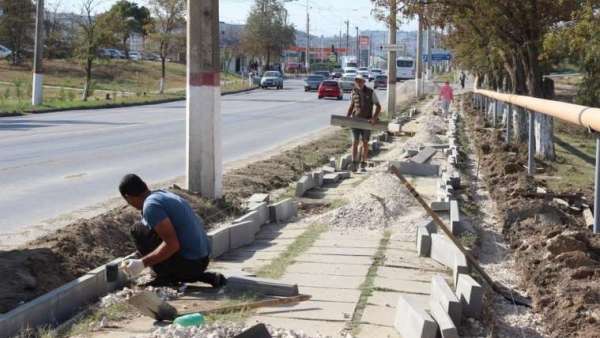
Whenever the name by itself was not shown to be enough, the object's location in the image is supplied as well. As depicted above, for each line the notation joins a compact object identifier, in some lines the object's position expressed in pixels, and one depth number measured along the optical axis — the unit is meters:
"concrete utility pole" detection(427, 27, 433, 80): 62.49
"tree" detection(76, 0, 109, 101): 43.62
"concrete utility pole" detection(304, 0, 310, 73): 124.38
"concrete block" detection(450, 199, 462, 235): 9.07
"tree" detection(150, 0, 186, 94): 57.50
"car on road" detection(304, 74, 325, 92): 66.81
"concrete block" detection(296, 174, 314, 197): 12.39
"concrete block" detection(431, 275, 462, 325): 5.76
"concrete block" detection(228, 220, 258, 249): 8.76
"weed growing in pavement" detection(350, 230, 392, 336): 6.05
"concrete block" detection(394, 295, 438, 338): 5.23
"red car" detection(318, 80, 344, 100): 54.24
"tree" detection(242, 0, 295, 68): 100.69
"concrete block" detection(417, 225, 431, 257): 8.41
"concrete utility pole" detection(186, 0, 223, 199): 10.83
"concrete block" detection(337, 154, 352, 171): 16.02
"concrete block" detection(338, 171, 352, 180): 14.68
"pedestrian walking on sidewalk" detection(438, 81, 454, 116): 36.25
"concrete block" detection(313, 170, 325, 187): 13.41
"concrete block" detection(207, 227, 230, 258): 8.25
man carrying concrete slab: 16.23
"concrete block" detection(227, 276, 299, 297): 6.60
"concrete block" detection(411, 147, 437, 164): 15.86
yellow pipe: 8.58
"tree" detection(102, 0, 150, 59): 45.12
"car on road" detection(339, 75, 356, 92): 67.31
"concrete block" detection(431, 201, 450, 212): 10.43
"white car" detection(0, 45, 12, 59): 67.45
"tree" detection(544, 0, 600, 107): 14.36
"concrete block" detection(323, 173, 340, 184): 14.05
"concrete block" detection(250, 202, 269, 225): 9.91
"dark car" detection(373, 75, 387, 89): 73.74
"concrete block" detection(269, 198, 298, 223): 10.38
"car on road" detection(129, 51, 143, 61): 85.46
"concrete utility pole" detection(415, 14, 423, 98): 49.28
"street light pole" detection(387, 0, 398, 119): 35.53
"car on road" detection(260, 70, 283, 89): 70.44
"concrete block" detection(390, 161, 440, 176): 14.71
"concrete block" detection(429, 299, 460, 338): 5.10
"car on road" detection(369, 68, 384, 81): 89.30
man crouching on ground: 6.41
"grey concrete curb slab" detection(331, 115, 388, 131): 15.48
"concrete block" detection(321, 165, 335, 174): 14.82
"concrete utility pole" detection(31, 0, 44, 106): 35.75
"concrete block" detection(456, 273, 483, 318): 6.02
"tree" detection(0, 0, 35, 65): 65.25
